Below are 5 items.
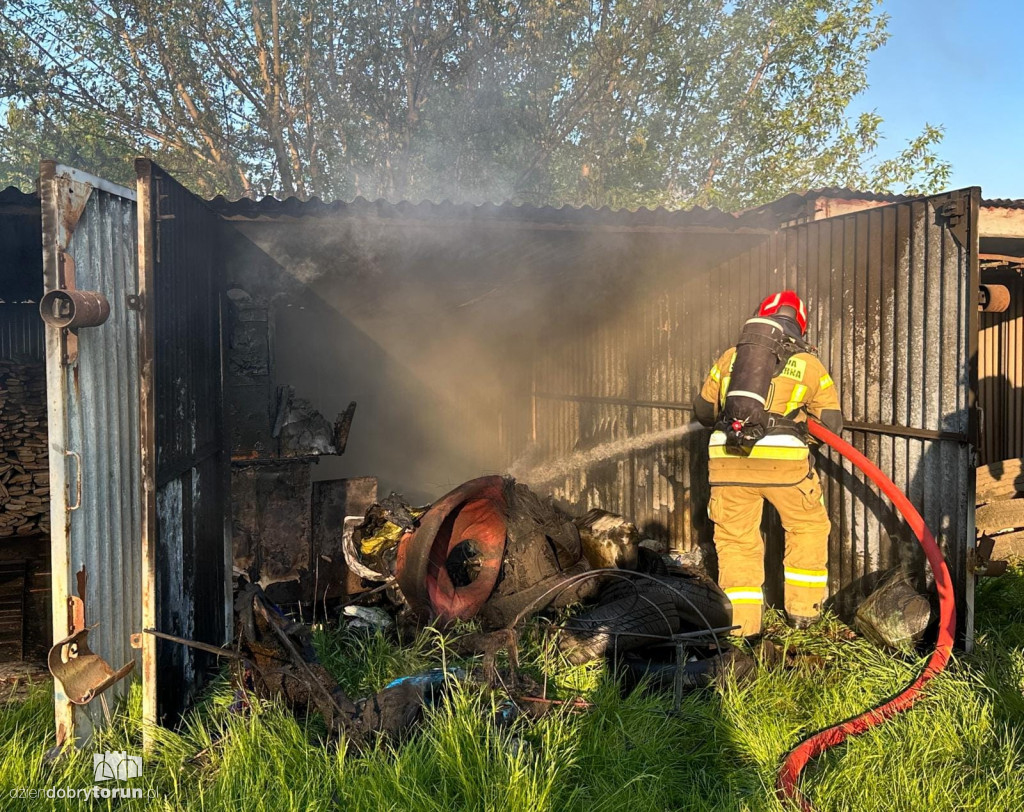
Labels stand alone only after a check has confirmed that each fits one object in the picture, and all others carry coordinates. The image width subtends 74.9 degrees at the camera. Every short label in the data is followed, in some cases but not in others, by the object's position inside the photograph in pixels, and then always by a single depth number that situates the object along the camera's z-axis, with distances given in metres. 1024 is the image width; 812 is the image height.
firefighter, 4.52
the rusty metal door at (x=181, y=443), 3.21
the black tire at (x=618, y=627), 3.95
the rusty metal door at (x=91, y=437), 2.92
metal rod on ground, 3.08
